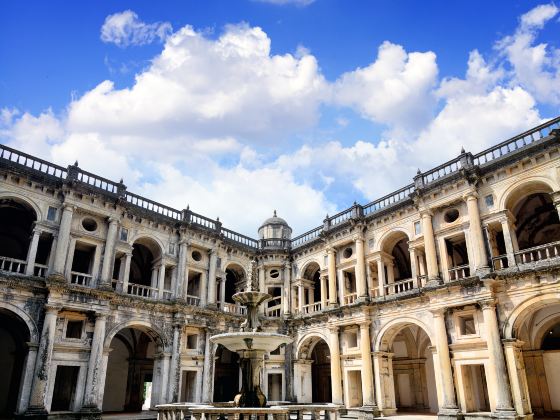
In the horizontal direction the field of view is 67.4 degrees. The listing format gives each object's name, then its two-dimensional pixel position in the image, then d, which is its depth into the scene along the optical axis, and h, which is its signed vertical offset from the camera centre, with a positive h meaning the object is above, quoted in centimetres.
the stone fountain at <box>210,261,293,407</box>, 1259 +59
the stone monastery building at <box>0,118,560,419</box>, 1745 +339
